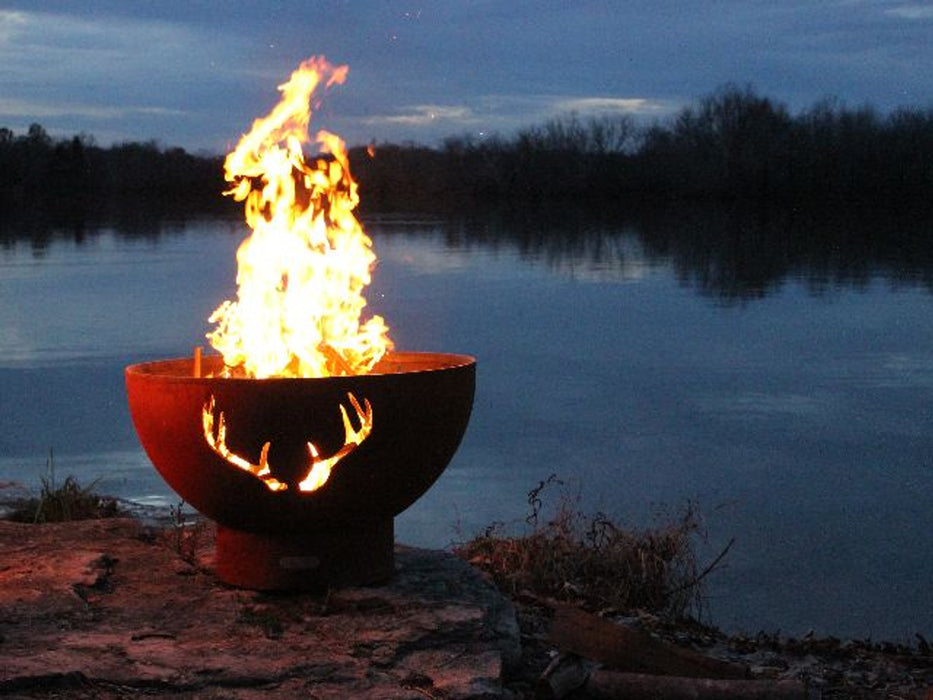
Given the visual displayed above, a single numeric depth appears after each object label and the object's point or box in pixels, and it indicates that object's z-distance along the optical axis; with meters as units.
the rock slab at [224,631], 4.30
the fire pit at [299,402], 4.78
